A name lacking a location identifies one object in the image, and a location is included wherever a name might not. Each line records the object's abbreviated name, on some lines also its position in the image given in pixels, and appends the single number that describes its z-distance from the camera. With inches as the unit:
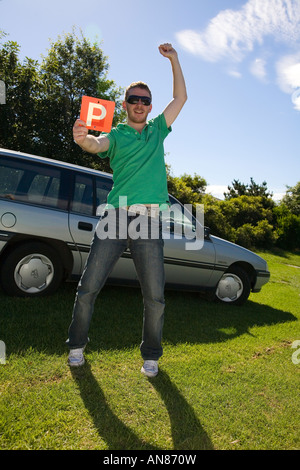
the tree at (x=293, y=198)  1526.0
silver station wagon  151.3
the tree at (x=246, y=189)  1293.1
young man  100.8
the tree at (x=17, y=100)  612.7
